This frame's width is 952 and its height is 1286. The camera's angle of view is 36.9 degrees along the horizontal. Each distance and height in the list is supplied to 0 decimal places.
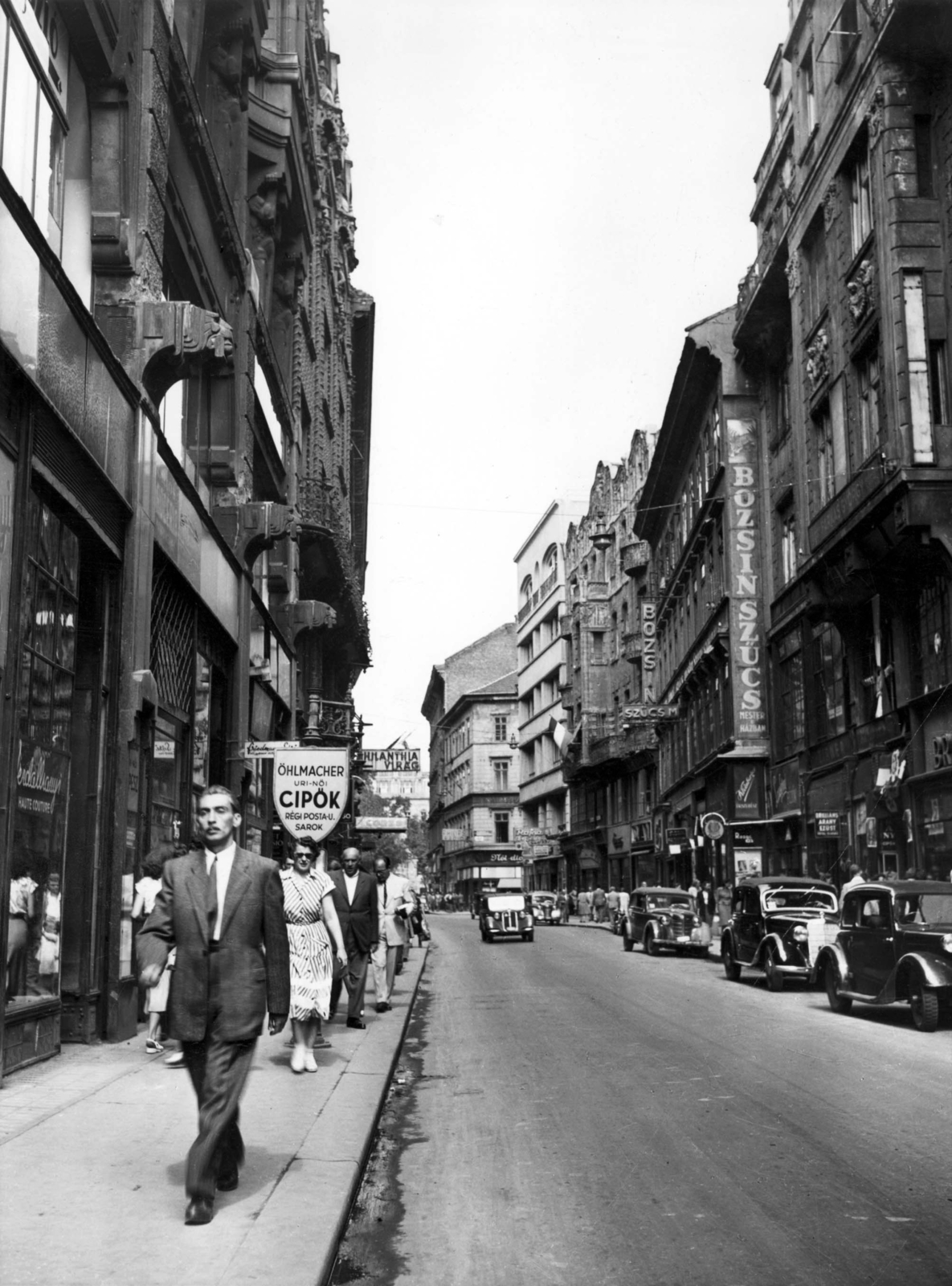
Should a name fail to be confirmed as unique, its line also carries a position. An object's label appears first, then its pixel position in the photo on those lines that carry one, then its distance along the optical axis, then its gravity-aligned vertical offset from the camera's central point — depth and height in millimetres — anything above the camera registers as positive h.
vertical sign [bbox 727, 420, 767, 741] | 41969 +7843
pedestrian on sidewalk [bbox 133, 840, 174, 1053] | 13406 -202
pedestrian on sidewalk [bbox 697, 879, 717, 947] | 37088 -1455
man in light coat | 17406 -808
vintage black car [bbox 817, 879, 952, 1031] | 15562 -1115
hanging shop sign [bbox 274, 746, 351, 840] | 14727 +772
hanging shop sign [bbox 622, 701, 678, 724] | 54062 +5435
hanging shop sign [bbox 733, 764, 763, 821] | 41656 +1852
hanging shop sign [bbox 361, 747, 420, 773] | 38031 +2647
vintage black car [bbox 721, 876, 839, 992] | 21578 -1112
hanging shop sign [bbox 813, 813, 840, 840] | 32031 +665
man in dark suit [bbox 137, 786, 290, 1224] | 6426 -471
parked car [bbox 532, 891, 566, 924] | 63656 -2234
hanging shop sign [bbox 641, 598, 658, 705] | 64250 +9978
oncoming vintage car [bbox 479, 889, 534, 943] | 42719 -1812
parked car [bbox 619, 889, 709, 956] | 33284 -1550
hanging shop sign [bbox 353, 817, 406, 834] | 51656 +1294
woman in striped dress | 11891 -605
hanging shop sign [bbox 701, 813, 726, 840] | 34312 +723
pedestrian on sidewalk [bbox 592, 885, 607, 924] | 62375 -2140
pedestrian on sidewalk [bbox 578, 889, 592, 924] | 70000 -2387
